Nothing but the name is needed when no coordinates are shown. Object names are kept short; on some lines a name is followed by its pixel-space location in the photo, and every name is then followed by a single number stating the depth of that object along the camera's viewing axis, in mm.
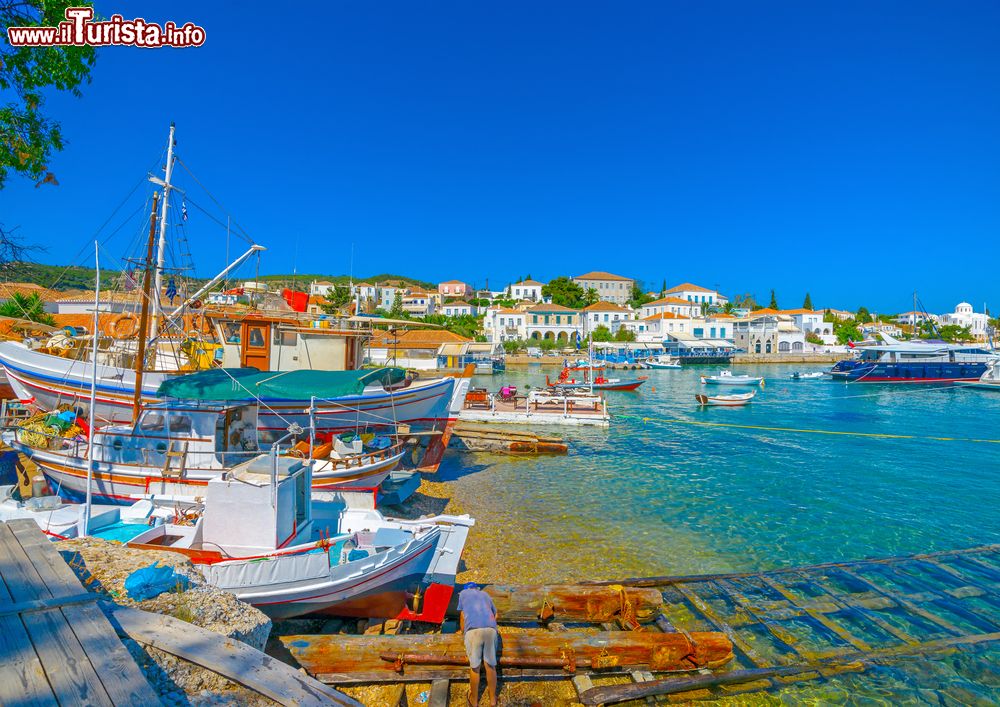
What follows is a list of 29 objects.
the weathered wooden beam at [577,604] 8227
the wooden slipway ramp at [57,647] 2869
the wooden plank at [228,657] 3740
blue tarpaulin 5258
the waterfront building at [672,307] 106688
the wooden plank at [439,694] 6104
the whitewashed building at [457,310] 117625
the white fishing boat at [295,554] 7523
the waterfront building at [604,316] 102231
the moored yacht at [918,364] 57469
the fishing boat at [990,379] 52469
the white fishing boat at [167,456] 12188
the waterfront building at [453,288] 149375
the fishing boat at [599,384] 43181
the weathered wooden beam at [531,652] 6551
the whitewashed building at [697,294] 127000
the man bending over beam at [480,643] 6348
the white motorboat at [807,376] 62703
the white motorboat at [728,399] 39125
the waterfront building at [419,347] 50594
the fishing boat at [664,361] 81962
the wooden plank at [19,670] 2805
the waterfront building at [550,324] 99125
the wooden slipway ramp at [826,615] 7332
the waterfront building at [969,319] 131700
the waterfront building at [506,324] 97250
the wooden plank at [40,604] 3548
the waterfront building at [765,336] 96375
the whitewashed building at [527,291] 131125
